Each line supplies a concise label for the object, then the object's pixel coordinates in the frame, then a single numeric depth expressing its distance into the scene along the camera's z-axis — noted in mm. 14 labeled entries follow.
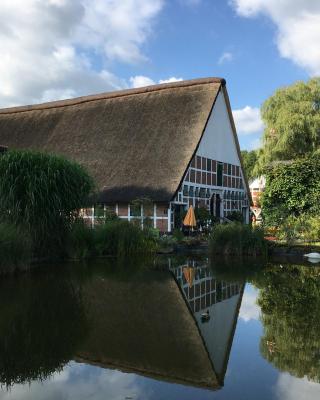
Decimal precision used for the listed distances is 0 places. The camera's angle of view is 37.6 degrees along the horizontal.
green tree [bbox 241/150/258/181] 68238
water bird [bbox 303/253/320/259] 16438
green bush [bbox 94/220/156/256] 16234
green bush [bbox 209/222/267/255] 16797
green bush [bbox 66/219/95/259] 15211
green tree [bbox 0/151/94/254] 13820
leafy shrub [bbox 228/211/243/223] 26562
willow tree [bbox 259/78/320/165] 31812
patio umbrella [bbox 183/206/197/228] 21141
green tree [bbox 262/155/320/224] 24125
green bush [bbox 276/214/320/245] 18922
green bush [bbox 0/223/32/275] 11531
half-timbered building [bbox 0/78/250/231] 21781
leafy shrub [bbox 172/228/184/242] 19828
